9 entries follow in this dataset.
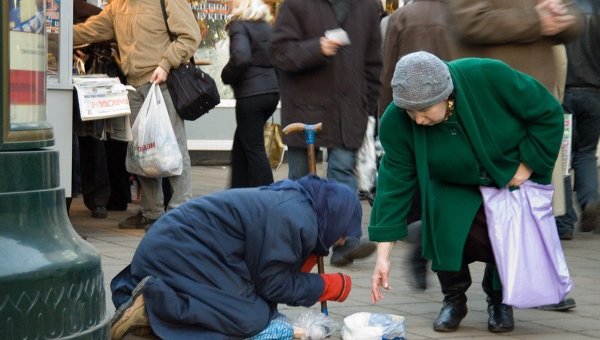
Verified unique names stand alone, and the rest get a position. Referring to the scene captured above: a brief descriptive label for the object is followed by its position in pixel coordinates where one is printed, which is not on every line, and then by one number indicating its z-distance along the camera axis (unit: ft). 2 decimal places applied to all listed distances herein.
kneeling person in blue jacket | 25.03
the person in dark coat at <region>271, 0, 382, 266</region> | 35.62
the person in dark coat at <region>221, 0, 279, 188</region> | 42.35
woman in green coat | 25.30
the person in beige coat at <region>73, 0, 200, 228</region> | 42.09
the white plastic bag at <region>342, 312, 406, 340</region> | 25.56
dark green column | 15.81
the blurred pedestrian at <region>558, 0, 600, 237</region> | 40.37
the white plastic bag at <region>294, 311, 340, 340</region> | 26.35
